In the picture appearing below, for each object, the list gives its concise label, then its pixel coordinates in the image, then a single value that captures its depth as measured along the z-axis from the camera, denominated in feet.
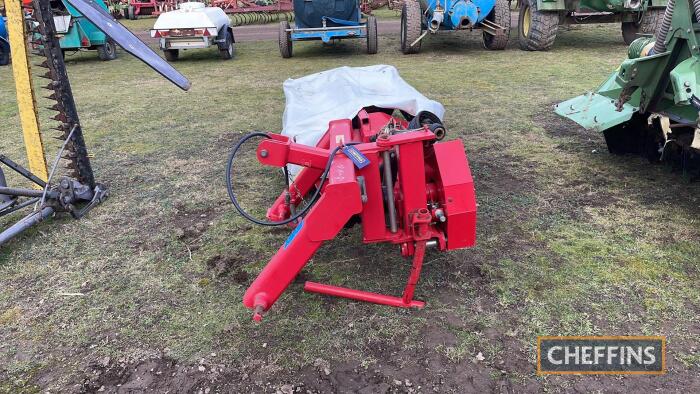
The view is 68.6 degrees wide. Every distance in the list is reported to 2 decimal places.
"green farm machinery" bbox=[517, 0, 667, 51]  28.14
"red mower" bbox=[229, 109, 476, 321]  6.70
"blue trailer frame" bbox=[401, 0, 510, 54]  29.27
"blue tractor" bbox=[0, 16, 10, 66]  33.40
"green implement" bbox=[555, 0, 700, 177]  9.78
